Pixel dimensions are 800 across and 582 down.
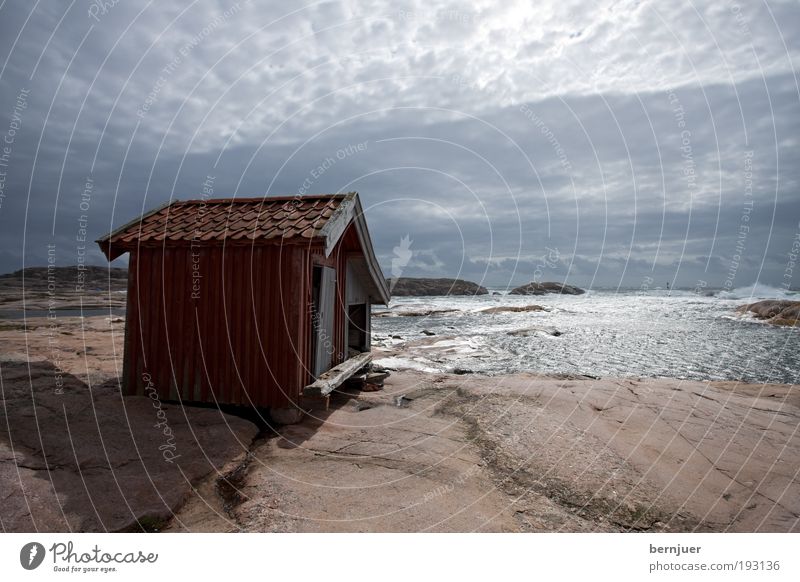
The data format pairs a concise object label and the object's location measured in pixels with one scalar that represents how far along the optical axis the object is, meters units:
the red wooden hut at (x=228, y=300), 7.55
